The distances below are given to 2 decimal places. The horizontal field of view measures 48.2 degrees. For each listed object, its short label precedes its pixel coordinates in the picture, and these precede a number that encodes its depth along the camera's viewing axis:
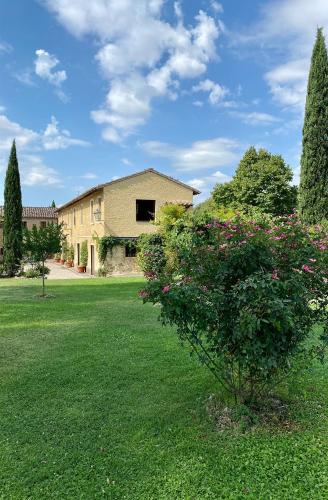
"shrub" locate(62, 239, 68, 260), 35.96
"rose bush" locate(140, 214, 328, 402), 3.36
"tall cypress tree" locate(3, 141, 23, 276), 26.12
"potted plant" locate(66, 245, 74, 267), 35.13
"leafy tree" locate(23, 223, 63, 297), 14.91
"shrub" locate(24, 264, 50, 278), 24.33
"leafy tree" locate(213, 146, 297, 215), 29.53
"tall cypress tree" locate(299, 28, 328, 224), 18.98
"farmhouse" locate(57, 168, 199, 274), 24.62
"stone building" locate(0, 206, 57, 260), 52.53
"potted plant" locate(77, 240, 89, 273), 29.36
